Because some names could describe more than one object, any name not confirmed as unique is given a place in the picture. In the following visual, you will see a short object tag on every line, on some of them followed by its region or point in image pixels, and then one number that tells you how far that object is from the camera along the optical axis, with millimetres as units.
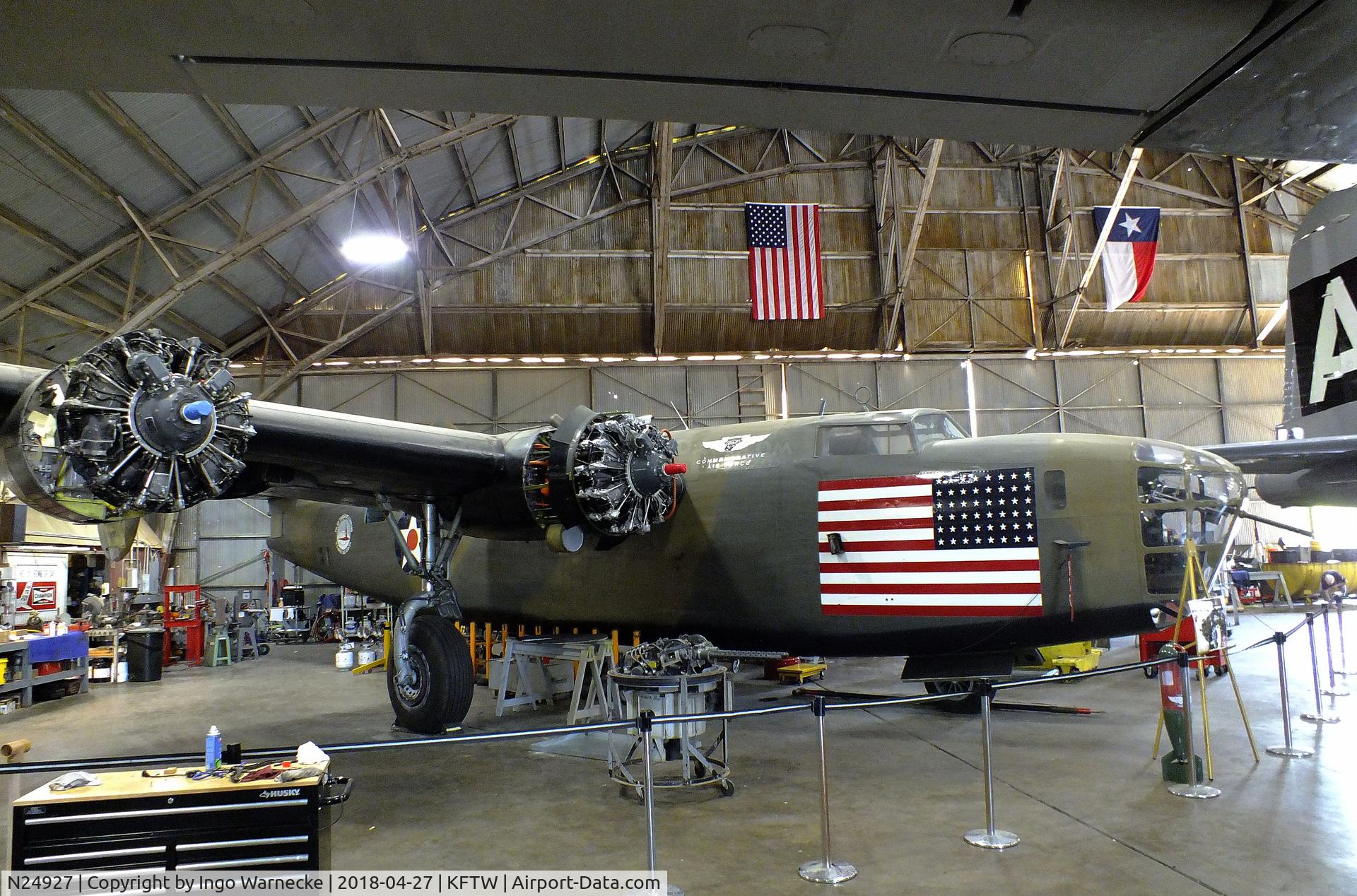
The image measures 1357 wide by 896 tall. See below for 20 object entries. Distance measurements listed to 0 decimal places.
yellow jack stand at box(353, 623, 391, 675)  17297
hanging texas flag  26969
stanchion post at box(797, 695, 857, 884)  5680
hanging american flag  26234
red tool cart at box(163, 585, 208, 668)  20031
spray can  5004
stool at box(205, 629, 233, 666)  19219
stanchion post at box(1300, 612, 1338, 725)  9812
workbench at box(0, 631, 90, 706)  13773
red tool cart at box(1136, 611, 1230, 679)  13938
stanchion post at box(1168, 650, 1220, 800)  7371
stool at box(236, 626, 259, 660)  20828
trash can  16766
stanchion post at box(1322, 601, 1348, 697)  11515
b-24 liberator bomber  6562
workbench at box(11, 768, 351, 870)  4445
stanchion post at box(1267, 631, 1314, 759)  8430
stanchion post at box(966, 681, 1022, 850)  6227
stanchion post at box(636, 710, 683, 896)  5227
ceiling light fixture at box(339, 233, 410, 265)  18625
